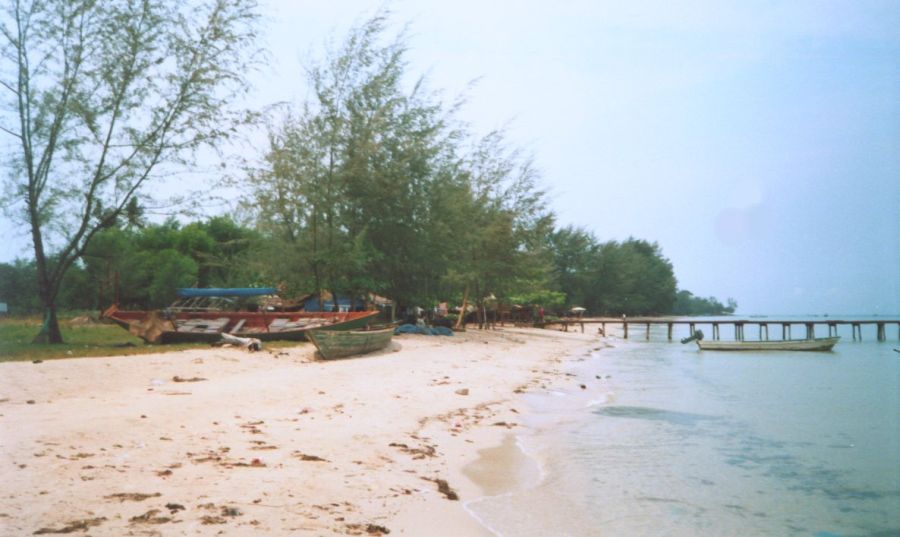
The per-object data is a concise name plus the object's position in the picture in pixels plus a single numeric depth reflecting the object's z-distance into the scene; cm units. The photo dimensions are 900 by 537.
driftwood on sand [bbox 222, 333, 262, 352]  1795
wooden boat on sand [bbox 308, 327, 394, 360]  1709
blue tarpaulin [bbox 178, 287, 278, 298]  2659
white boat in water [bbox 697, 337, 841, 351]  4103
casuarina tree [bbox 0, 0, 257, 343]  1827
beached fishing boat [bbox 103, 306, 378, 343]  2019
